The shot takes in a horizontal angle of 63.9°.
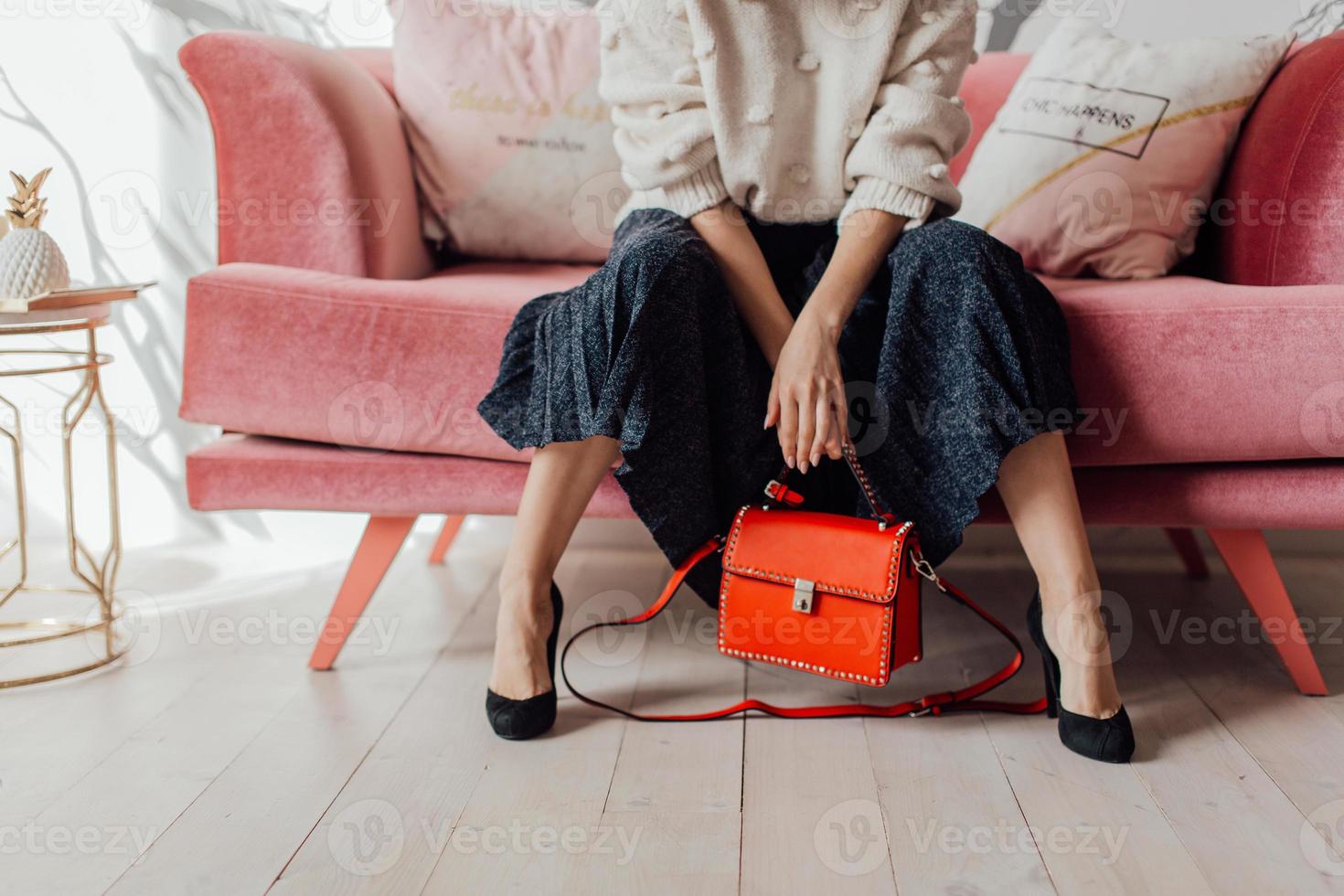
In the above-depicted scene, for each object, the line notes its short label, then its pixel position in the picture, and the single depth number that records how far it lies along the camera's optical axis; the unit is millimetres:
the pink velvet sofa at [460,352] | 1139
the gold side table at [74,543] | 1215
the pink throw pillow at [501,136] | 1638
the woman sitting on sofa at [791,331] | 1060
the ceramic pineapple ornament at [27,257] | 1193
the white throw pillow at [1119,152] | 1463
